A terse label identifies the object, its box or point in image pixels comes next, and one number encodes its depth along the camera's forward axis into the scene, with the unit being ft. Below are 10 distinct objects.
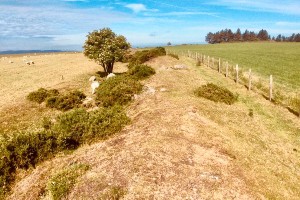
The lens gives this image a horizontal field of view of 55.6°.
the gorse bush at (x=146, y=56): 144.50
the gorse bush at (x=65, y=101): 77.36
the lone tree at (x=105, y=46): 114.42
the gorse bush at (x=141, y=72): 98.55
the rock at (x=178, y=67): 119.83
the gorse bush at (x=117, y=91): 73.56
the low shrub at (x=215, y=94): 72.37
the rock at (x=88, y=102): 78.08
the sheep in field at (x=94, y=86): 93.04
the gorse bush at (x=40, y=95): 85.32
